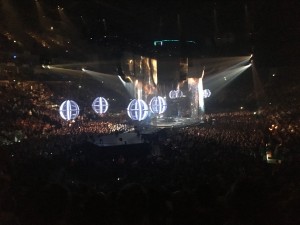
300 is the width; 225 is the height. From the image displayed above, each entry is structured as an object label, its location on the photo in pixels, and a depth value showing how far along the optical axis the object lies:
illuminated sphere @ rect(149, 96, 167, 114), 13.84
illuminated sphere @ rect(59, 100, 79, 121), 10.47
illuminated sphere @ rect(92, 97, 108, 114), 12.28
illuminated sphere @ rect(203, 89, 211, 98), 23.12
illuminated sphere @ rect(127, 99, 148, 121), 11.65
